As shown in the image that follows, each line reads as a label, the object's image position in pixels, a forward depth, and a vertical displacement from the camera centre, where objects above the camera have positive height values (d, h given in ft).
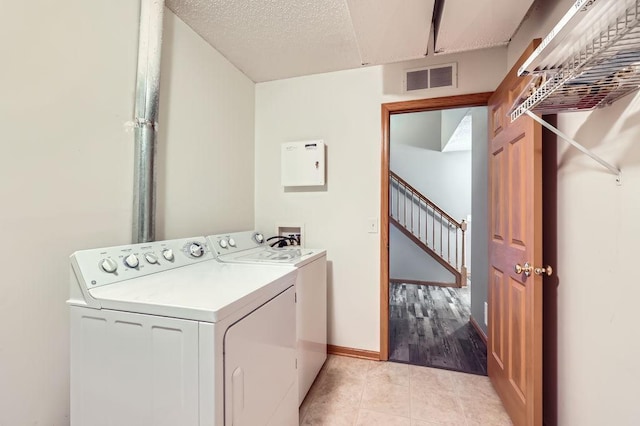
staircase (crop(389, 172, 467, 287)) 15.39 -0.64
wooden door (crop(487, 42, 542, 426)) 4.18 -0.67
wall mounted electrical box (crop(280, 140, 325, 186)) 7.43 +1.43
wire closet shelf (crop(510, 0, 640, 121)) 2.15 +1.45
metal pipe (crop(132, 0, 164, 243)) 4.56 +1.68
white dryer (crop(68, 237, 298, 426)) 2.73 -1.47
